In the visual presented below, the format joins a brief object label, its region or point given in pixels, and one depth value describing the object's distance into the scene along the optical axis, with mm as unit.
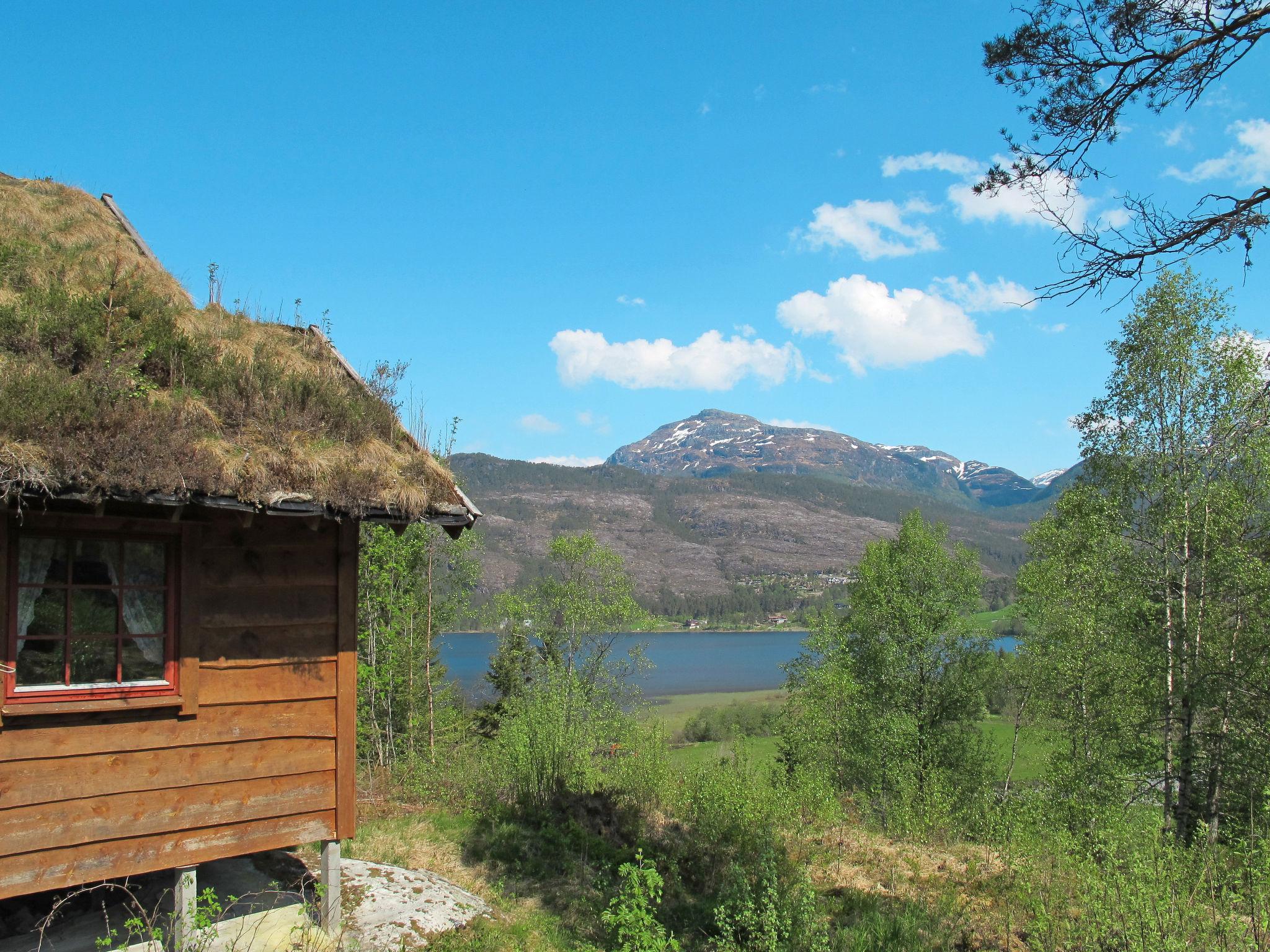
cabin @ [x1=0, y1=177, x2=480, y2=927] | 5281
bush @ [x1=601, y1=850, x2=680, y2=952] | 5488
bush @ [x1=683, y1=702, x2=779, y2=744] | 47594
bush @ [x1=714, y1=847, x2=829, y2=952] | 6312
